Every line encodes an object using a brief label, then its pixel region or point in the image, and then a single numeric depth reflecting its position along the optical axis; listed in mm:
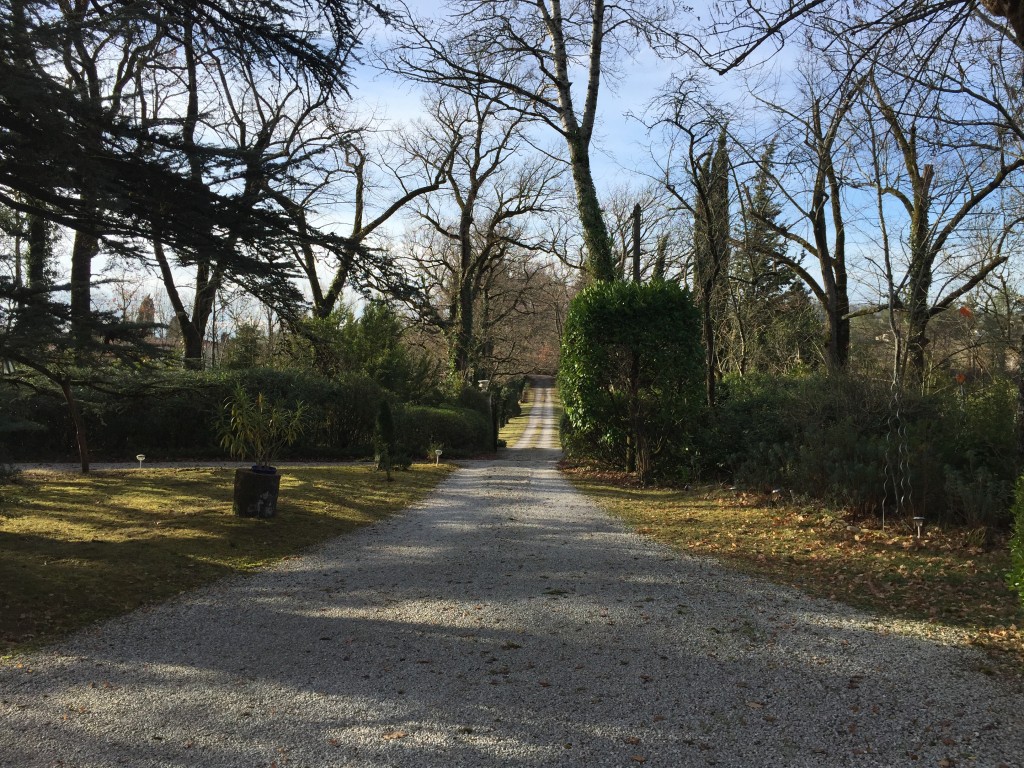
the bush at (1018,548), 4438
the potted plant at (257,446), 9484
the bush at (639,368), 13898
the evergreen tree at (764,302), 19328
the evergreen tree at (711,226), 15672
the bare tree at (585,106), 17469
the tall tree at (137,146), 5473
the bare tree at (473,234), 33031
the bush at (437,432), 21750
